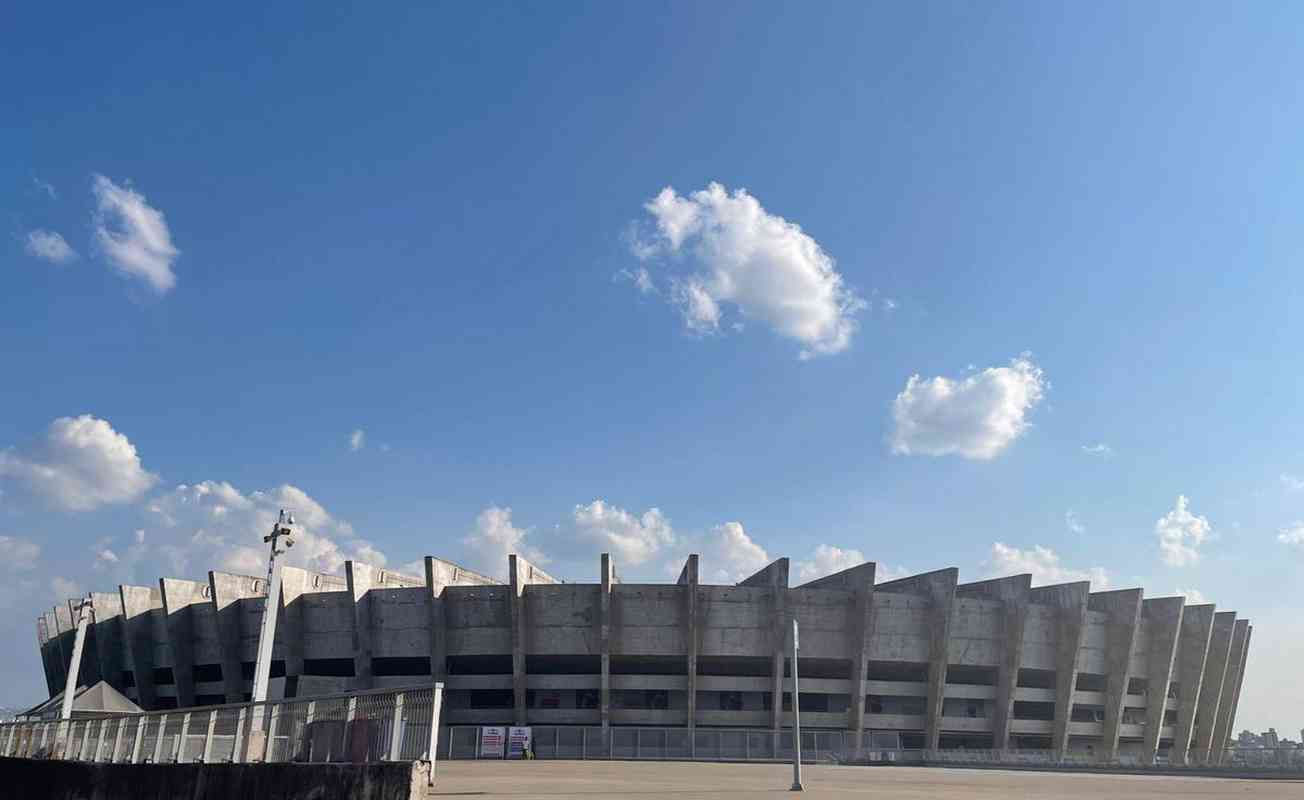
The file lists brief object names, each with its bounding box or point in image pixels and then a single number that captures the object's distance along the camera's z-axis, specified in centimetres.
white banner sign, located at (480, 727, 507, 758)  4500
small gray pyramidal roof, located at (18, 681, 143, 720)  3588
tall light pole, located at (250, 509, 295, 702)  2539
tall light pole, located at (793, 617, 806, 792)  2073
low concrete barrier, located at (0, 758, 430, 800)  1162
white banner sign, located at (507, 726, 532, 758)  4519
